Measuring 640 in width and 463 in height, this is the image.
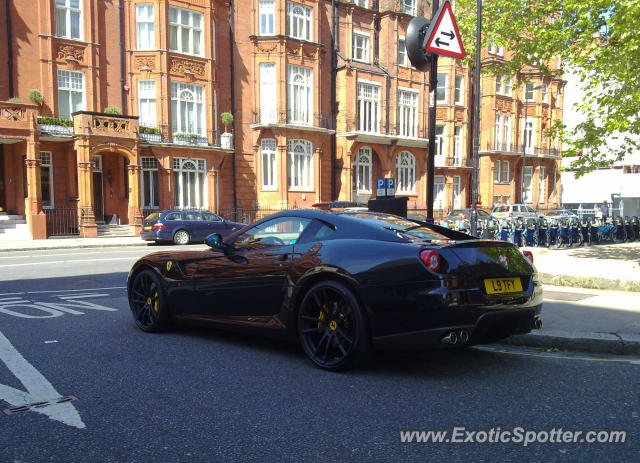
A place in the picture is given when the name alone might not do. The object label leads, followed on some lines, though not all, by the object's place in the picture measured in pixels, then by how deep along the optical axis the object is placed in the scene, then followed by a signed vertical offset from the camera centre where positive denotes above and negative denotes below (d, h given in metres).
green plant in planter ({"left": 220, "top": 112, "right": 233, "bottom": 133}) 27.52 +4.36
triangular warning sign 6.98 +2.29
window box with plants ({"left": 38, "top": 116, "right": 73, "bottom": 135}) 22.51 +3.30
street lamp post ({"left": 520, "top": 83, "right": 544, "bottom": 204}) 40.13 +3.65
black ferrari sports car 3.95 -0.75
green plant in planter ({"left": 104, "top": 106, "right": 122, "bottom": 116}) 24.25 +4.23
